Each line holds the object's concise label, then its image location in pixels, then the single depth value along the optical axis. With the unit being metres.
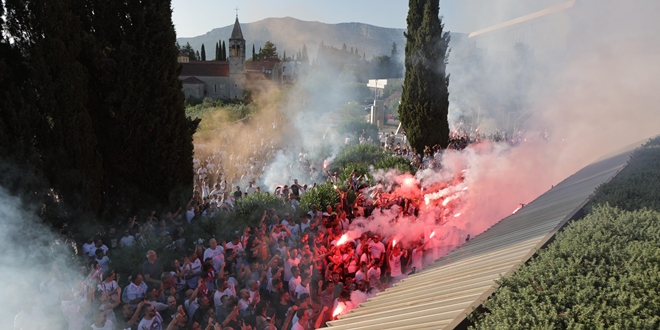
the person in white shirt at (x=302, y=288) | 7.06
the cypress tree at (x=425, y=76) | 16.91
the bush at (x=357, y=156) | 16.11
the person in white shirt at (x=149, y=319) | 5.43
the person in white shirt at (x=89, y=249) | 7.45
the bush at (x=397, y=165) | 13.94
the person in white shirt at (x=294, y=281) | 7.14
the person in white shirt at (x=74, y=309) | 5.39
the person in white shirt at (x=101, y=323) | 5.19
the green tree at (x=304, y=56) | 138.18
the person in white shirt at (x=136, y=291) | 6.20
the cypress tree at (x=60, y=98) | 7.27
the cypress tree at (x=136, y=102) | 8.62
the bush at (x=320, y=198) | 11.06
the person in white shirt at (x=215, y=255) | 7.39
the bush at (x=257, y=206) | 9.76
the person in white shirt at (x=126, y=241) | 7.82
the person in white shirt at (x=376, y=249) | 8.16
